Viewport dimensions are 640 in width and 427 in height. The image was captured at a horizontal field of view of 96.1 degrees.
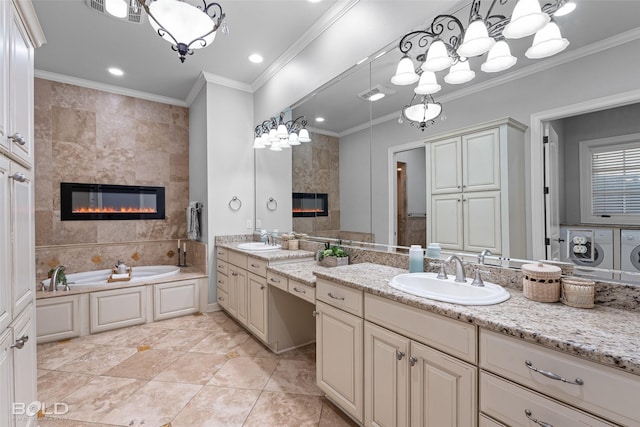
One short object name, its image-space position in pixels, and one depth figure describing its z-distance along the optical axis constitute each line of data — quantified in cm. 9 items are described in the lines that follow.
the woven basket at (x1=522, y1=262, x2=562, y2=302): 123
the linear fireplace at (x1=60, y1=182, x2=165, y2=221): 372
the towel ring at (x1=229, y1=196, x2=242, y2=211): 377
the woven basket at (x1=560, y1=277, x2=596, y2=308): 116
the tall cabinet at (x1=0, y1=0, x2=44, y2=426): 125
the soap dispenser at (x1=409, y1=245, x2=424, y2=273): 182
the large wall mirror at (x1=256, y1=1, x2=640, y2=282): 121
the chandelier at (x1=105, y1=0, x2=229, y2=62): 160
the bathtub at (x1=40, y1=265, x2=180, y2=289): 327
